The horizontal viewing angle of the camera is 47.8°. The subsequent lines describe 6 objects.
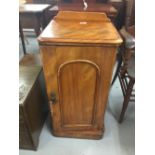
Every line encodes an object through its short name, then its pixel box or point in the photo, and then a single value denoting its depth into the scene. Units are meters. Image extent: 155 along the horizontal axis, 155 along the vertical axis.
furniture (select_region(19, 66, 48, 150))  1.09
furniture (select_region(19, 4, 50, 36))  2.11
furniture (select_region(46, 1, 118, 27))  1.77
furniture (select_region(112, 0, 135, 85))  1.39
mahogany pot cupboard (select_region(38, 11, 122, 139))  0.94
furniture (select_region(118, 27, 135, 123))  1.32
